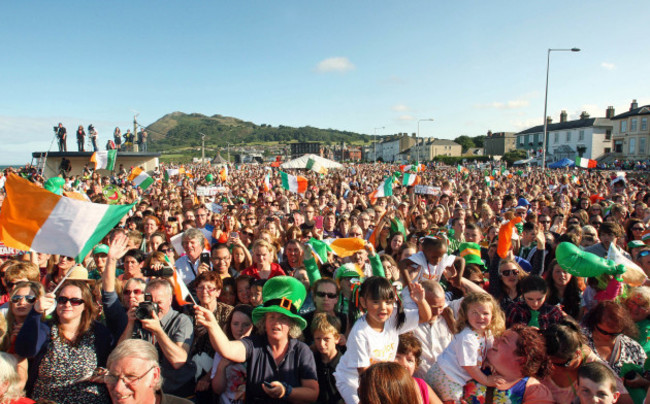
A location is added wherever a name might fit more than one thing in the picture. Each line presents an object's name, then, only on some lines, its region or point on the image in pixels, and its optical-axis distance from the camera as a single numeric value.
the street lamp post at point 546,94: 21.86
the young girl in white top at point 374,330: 2.84
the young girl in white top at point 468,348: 2.83
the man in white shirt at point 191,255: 5.24
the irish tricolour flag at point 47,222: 3.53
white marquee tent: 21.90
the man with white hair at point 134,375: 2.31
